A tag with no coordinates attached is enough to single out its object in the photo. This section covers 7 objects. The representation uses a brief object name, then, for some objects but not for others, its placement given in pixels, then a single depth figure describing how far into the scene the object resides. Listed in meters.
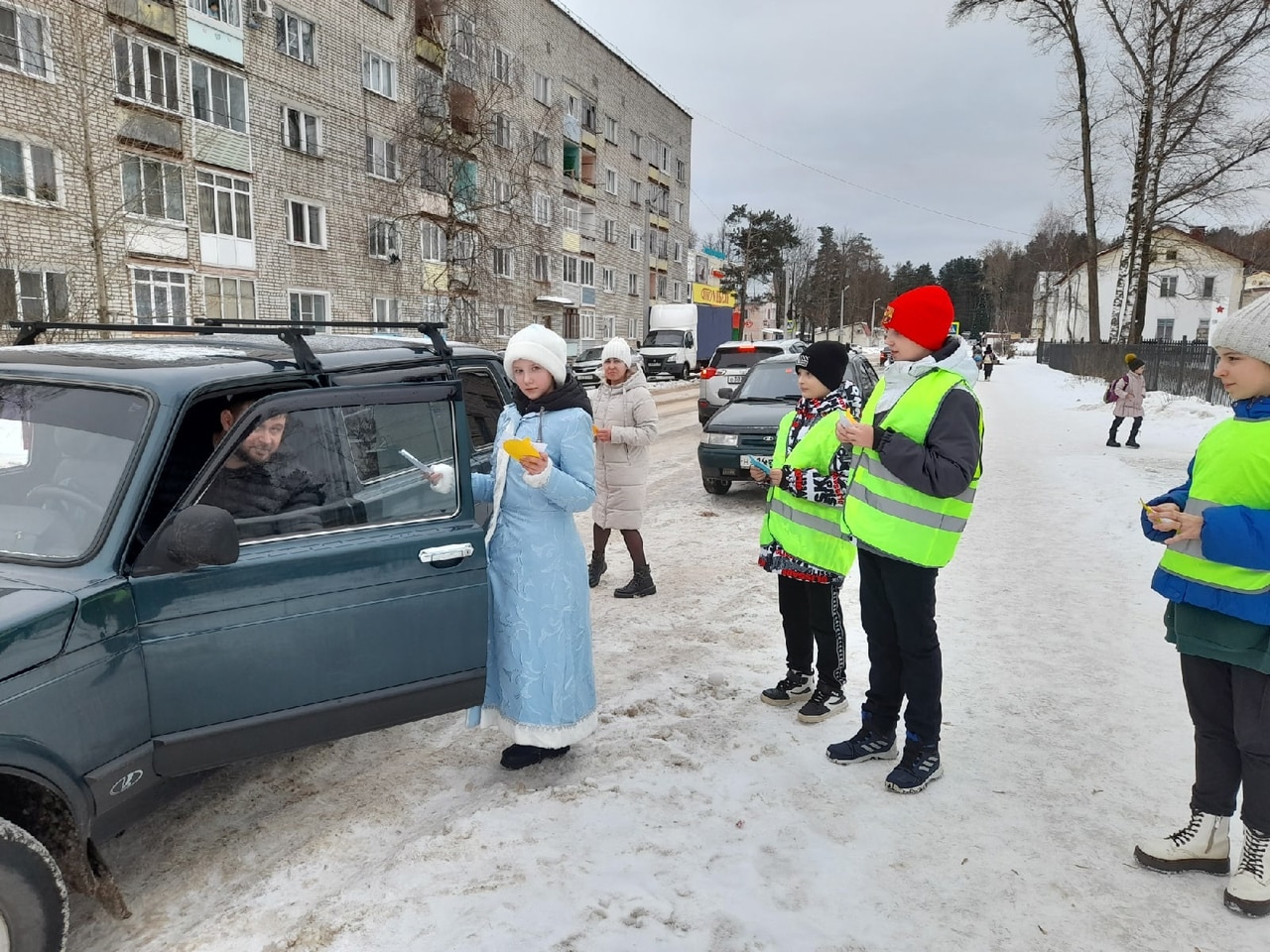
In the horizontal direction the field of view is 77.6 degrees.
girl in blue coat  3.24
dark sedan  8.93
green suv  2.13
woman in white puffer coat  5.90
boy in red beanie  2.98
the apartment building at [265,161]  17.16
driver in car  2.61
